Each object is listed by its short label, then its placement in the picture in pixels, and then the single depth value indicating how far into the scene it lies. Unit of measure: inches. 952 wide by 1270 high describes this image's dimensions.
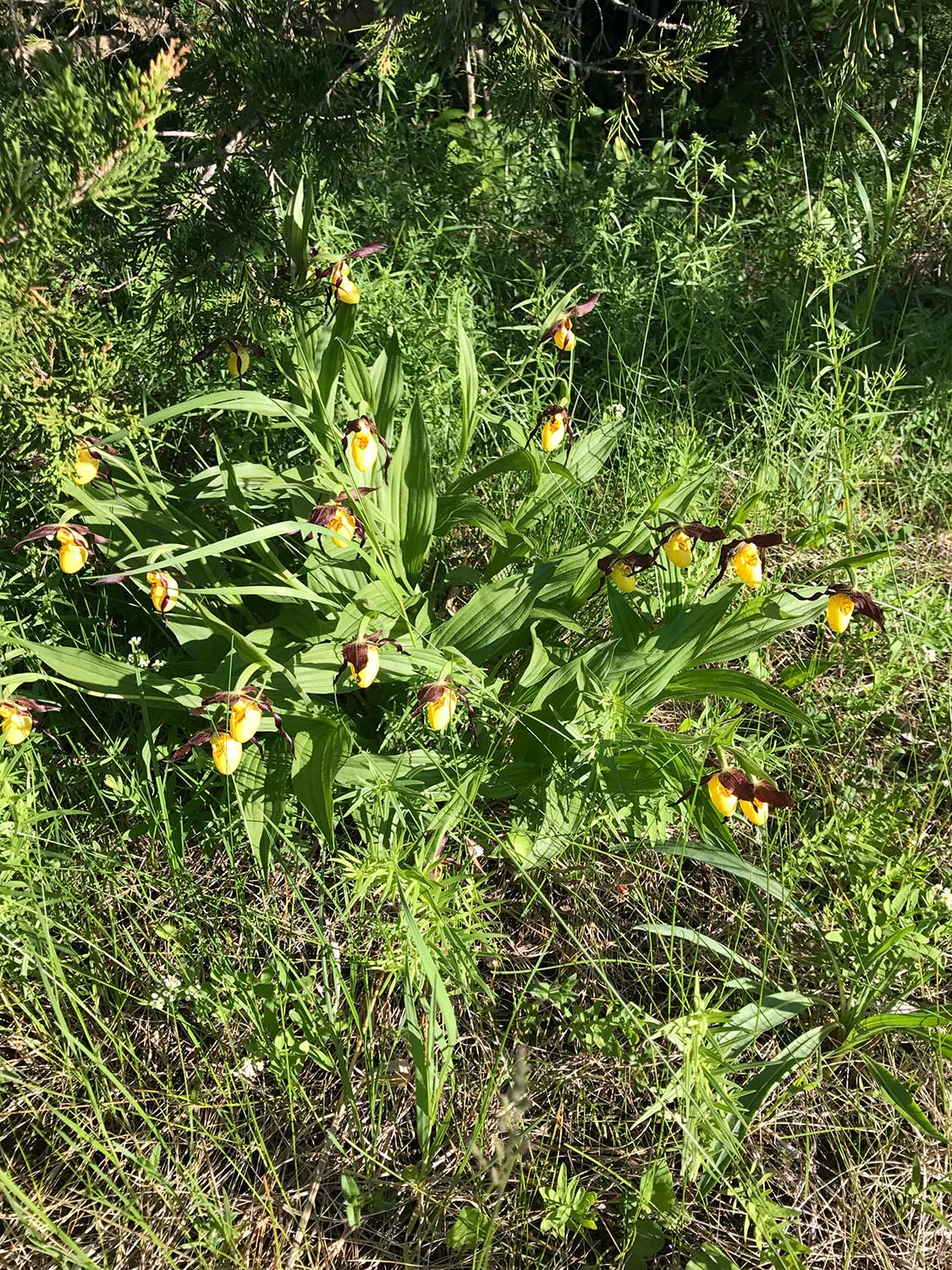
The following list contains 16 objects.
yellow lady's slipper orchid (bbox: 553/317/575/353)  34.4
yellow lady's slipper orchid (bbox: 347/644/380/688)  27.3
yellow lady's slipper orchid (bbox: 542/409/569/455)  33.3
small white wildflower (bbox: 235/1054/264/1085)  27.4
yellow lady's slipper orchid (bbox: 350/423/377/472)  31.0
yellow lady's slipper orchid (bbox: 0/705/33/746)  29.2
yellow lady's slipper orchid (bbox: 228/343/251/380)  33.7
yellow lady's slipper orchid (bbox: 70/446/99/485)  30.0
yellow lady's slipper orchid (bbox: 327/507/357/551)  29.7
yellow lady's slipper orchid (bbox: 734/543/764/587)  29.1
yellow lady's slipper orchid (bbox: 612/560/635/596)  30.8
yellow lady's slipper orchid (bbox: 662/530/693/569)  30.1
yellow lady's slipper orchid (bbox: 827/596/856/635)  28.2
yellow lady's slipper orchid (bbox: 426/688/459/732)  27.5
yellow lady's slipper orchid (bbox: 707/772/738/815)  27.3
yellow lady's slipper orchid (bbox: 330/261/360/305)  32.2
